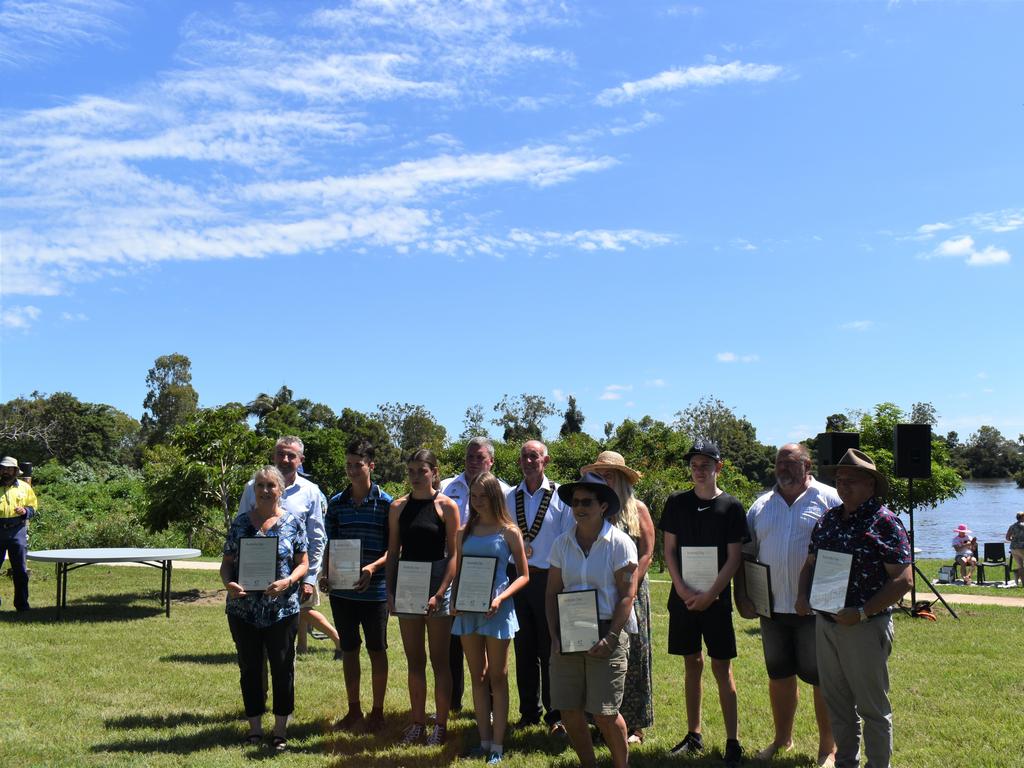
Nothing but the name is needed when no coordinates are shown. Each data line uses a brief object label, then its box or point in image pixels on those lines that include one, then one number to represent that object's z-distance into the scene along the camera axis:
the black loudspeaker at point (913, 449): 12.70
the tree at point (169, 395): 92.69
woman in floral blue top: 5.73
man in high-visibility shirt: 11.74
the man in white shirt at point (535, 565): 6.10
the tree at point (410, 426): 69.25
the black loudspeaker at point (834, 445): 11.09
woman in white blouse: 4.75
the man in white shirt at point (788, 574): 5.29
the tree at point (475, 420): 64.18
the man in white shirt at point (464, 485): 6.05
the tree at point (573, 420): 73.06
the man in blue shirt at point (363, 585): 6.10
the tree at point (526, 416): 68.12
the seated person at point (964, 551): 19.64
